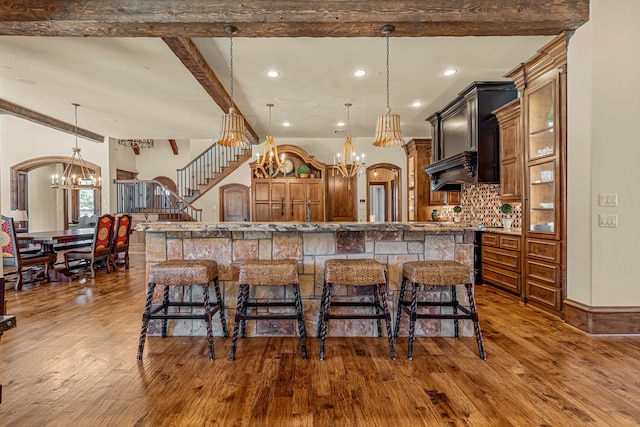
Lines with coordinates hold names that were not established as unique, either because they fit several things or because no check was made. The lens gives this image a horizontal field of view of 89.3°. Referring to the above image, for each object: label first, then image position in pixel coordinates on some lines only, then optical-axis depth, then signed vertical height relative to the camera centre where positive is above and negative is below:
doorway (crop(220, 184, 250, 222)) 8.42 +0.22
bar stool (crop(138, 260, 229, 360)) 2.38 -0.52
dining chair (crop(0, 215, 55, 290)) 4.39 -0.65
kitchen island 2.79 -0.37
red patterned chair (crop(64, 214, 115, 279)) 5.30 -0.65
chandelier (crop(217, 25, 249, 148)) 3.24 +0.78
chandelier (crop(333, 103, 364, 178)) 5.68 +0.86
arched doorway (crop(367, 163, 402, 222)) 8.42 +0.63
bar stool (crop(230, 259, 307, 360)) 2.38 -0.53
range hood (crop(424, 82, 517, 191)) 4.70 +1.14
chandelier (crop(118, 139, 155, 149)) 10.80 +2.23
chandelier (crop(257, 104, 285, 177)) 5.32 +1.00
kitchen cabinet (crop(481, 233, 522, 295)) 3.95 -0.71
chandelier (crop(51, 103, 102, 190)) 6.36 +0.60
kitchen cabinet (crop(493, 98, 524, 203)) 4.10 +0.74
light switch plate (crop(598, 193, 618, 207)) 2.81 +0.07
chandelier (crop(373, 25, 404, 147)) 3.10 +0.74
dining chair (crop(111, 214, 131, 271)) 5.77 -0.53
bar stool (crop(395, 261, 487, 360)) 2.38 -0.53
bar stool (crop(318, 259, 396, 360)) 2.37 -0.53
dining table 4.88 -0.48
